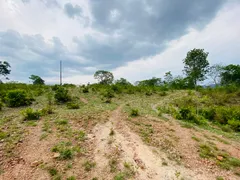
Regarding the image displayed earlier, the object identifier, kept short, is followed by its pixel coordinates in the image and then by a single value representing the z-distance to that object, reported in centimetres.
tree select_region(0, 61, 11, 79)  3279
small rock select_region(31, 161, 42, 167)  343
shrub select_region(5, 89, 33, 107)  852
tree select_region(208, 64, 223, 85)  3166
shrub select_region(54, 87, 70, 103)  995
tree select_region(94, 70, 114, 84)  4303
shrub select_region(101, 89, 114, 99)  1291
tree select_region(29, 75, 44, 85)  3158
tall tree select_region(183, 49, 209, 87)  2942
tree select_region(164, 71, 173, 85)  3404
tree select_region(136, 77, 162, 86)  3944
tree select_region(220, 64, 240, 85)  3362
